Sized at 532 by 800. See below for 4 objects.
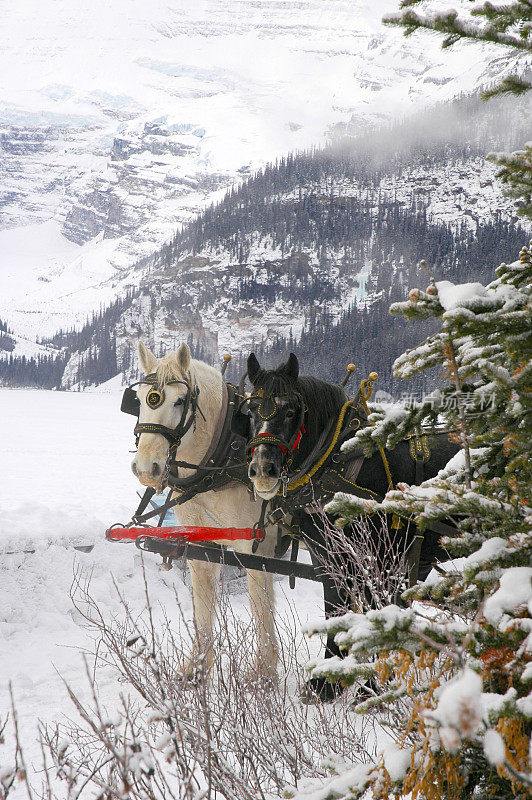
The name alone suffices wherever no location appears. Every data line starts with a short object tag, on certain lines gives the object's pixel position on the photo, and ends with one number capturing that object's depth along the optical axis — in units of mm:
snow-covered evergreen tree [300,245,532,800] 5955
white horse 11379
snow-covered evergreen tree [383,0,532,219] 6965
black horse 11064
